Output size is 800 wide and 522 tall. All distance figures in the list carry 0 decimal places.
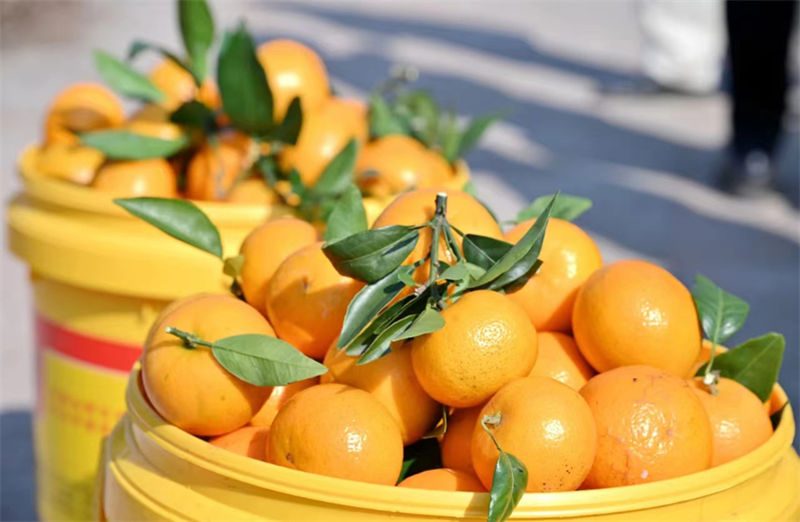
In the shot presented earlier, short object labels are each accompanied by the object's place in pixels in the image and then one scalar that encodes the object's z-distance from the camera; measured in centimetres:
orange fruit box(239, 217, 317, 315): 114
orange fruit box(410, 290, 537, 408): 102
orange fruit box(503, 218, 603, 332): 111
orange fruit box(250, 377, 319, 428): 109
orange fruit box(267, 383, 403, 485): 101
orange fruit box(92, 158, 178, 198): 141
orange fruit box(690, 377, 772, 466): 106
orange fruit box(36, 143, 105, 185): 149
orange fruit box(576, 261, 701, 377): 107
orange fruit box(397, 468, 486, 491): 101
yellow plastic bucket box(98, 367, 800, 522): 98
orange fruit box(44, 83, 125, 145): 154
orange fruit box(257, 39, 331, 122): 150
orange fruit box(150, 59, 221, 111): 153
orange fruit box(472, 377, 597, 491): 100
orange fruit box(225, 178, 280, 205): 140
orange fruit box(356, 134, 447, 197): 142
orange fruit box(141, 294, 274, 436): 105
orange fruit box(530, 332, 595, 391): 108
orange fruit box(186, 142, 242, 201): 143
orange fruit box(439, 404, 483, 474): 104
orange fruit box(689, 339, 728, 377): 115
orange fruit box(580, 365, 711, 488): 102
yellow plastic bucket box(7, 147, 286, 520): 134
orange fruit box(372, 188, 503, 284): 108
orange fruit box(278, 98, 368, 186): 144
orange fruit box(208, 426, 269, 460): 106
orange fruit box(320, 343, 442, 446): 105
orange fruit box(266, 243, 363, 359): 109
